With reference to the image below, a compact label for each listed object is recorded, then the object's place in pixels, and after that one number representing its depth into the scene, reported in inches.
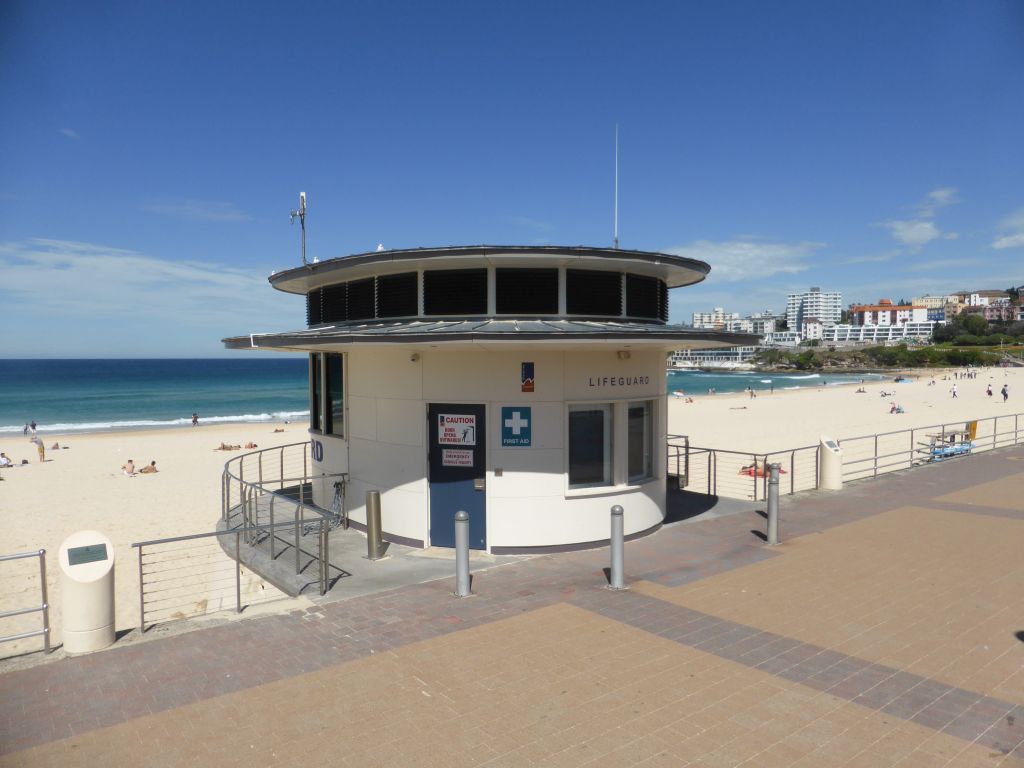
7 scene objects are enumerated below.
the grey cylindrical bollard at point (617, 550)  300.0
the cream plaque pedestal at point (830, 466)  534.6
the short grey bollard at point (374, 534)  354.6
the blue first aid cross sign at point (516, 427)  355.6
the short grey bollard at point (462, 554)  293.0
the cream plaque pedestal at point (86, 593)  235.6
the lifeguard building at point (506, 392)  355.9
